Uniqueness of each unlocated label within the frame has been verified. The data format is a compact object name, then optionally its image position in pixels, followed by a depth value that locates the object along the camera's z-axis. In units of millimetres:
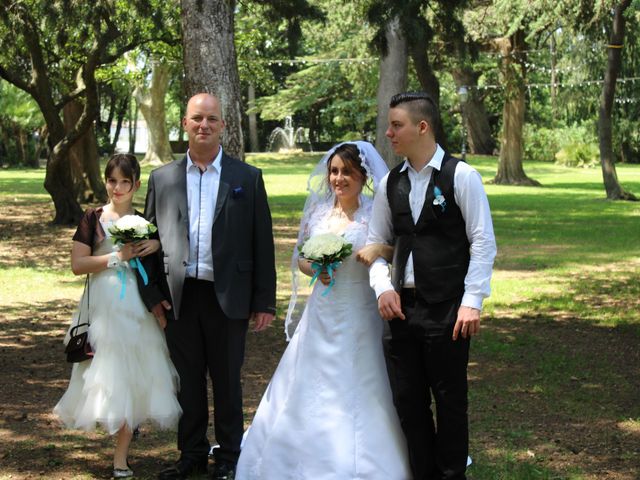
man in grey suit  5625
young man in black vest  5078
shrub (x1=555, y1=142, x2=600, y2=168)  56156
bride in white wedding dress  5492
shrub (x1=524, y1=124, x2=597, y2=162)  58750
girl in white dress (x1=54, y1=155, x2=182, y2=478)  5629
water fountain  67438
